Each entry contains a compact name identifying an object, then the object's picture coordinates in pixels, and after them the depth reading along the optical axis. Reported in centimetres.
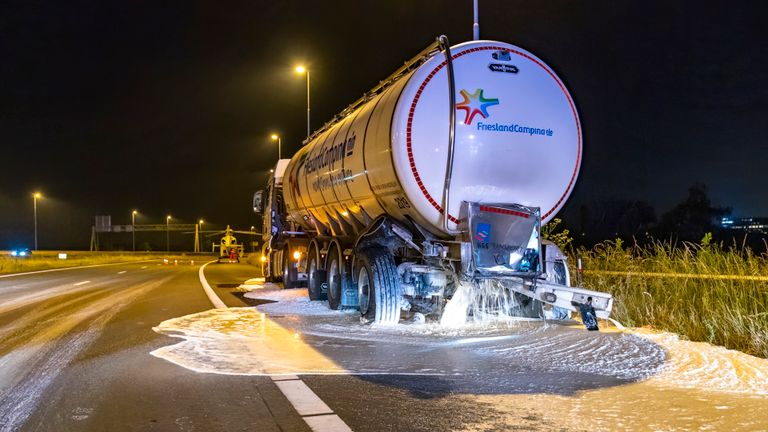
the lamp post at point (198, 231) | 9675
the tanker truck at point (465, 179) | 880
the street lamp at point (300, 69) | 2547
